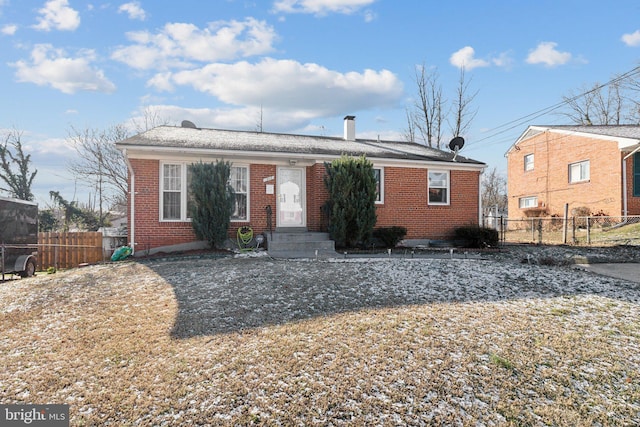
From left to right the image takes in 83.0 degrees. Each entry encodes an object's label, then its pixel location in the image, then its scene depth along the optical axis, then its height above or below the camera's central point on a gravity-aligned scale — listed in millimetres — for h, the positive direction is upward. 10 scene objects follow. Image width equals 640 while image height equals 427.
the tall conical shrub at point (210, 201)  9930 +293
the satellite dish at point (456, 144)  13358 +2513
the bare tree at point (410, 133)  28000 +6175
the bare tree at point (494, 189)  40906 +2731
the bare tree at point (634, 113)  25103 +7475
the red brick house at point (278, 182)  10312 +948
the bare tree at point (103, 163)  23391 +3147
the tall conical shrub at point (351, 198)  10289 +402
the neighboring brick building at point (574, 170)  16547 +2268
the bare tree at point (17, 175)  25344 +2640
